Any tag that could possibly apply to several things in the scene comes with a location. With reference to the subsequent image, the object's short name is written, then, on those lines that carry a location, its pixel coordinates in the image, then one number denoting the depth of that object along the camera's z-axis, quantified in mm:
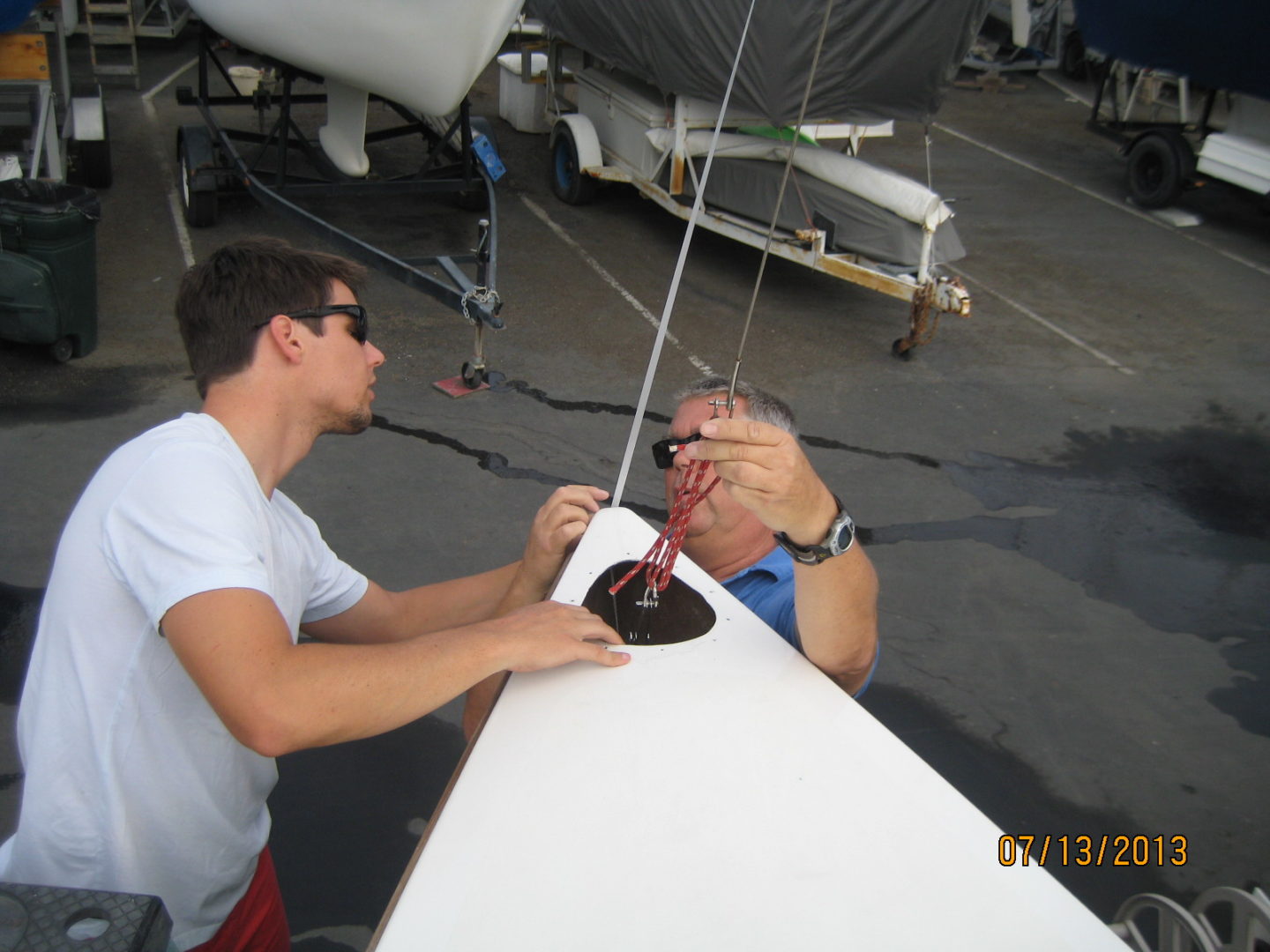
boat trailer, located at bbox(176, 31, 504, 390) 5742
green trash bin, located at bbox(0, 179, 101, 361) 5469
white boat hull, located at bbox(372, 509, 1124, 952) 1435
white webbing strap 1956
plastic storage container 11547
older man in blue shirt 1673
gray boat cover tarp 6555
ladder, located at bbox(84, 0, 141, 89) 11908
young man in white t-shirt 1462
